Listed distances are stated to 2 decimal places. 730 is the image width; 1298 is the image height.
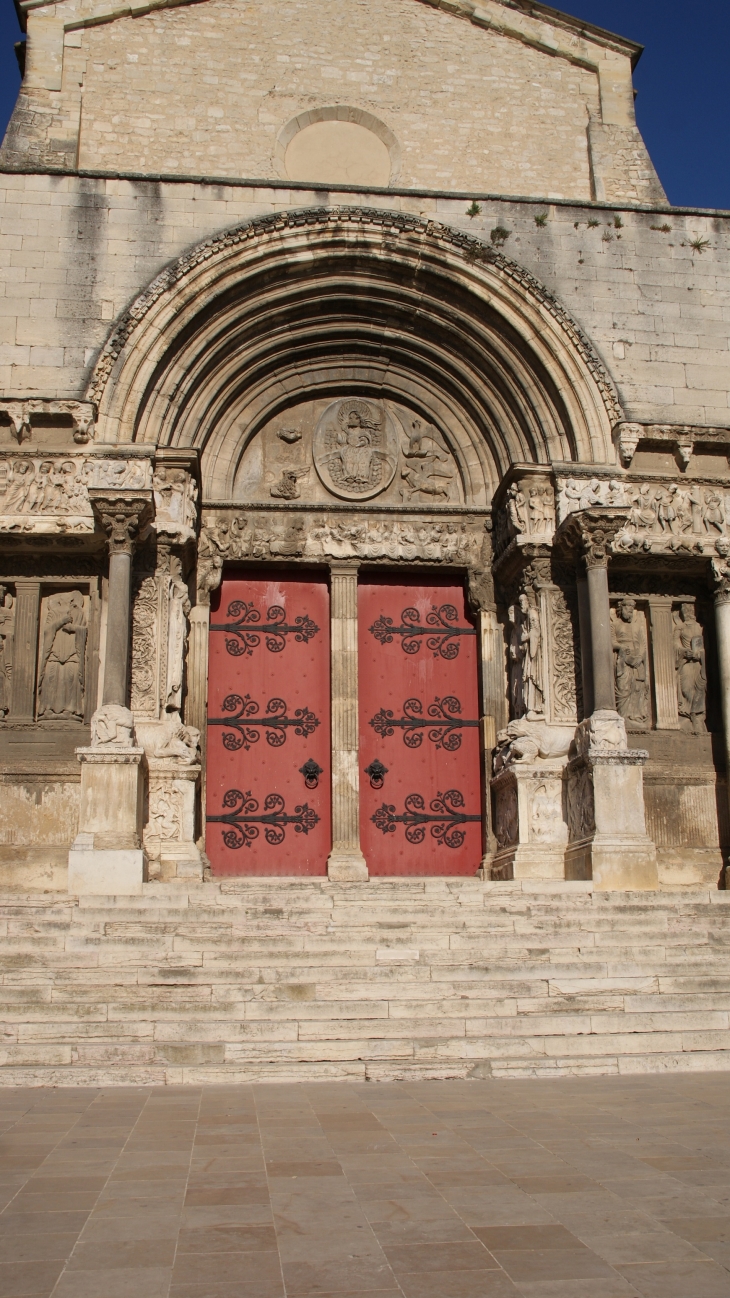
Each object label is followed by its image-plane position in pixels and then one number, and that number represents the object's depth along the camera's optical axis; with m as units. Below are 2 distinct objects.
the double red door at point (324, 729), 11.06
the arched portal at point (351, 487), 10.84
